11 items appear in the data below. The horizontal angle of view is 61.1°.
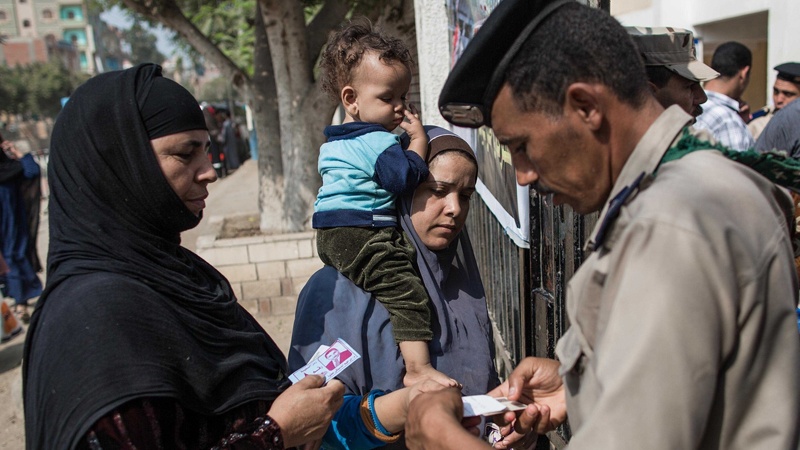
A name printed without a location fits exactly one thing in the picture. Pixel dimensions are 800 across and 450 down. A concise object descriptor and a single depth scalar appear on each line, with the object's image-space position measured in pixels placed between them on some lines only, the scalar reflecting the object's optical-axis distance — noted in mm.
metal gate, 2629
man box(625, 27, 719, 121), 2523
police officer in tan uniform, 1065
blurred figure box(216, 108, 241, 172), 25219
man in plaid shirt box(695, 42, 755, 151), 4367
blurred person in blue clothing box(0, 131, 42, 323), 7715
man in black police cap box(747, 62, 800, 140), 5188
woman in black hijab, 1583
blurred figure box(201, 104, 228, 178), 22938
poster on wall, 3068
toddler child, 2316
